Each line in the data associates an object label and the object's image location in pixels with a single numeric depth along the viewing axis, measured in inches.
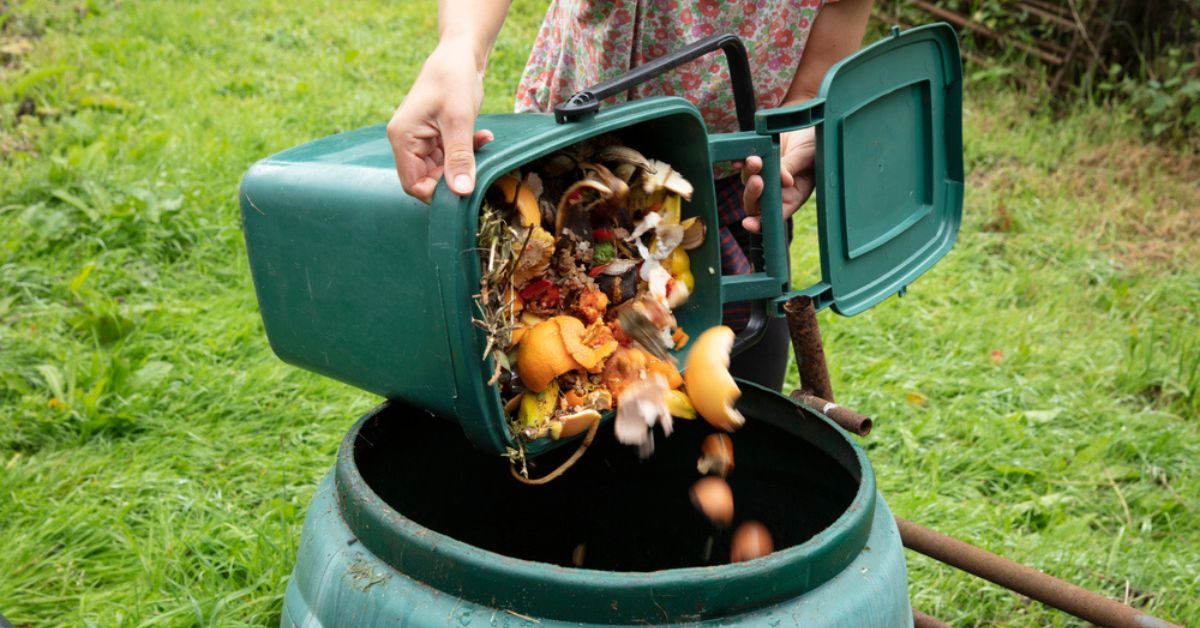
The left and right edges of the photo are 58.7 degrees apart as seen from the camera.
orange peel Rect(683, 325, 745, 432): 53.0
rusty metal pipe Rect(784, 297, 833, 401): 62.7
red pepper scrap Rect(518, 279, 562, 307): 50.9
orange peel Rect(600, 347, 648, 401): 52.3
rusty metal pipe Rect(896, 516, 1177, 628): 60.0
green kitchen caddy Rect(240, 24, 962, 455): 43.8
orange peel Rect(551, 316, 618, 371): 49.6
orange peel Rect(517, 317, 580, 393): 48.6
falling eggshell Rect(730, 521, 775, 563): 62.4
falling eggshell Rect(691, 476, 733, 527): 63.1
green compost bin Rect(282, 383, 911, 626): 41.6
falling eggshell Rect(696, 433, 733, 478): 63.1
